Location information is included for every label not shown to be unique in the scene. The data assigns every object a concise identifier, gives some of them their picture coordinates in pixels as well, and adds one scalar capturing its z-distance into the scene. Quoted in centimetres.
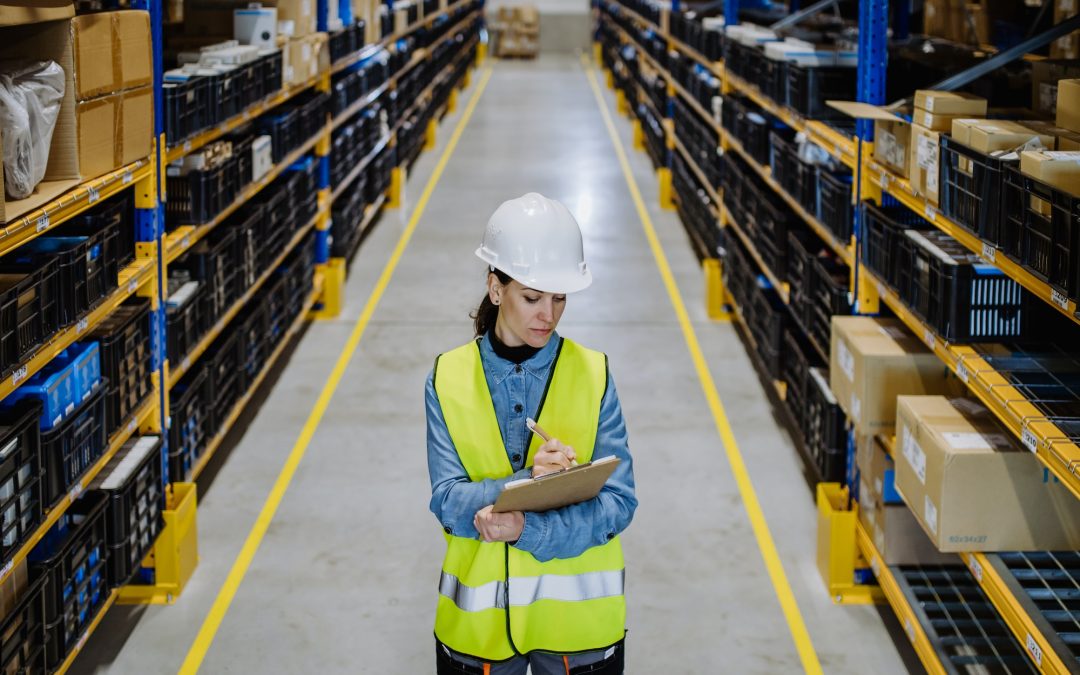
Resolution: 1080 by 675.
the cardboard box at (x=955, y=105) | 438
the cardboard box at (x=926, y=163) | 424
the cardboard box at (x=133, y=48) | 447
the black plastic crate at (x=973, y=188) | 371
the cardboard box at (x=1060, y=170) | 334
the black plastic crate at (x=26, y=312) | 356
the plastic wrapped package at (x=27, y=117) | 373
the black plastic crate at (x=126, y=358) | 459
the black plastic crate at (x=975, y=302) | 414
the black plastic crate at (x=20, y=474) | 360
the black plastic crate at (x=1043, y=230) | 310
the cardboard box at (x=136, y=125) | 458
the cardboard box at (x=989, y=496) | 382
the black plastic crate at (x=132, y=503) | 458
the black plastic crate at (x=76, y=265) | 404
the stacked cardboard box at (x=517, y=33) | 3145
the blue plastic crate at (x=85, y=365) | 429
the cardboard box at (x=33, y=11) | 343
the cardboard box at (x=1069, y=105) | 393
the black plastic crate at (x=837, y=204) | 559
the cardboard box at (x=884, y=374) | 469
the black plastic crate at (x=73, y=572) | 401
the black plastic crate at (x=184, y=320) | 551
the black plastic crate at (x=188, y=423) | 547
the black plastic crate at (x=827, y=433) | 556
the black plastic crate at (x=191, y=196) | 580
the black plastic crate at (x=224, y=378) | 623
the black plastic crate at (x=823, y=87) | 633
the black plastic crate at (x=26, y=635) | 364
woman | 281
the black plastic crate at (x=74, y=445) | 398
